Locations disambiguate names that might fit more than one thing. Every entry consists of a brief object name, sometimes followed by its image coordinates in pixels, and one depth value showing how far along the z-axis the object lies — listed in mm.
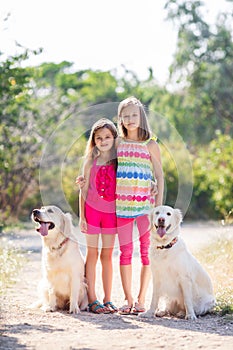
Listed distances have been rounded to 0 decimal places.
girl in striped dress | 5719
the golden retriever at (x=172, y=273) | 5520
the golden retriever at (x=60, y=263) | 5707
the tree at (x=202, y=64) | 22750
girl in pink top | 5785
